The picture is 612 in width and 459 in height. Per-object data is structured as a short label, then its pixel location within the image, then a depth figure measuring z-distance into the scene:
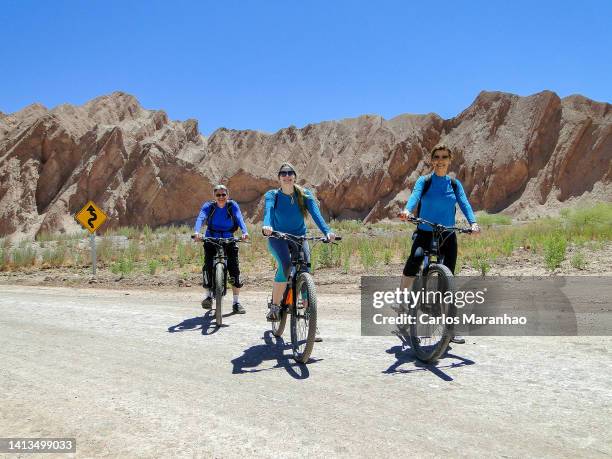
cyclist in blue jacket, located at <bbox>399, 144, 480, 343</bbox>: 5.84
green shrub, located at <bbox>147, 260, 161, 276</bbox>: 15.29
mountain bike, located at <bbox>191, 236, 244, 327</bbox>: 7.41
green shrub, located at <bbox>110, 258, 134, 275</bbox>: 15.71
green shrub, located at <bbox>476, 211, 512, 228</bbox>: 34.56
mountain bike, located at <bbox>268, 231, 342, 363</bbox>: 5.22
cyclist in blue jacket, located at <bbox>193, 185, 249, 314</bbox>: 8.44
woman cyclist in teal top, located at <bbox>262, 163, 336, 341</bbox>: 6.00
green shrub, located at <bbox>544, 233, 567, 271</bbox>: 11.54
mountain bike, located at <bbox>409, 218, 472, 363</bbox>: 4.97
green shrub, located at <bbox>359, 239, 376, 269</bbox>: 13.71
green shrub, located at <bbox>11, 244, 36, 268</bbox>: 18.72
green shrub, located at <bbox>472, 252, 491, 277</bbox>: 11.49
